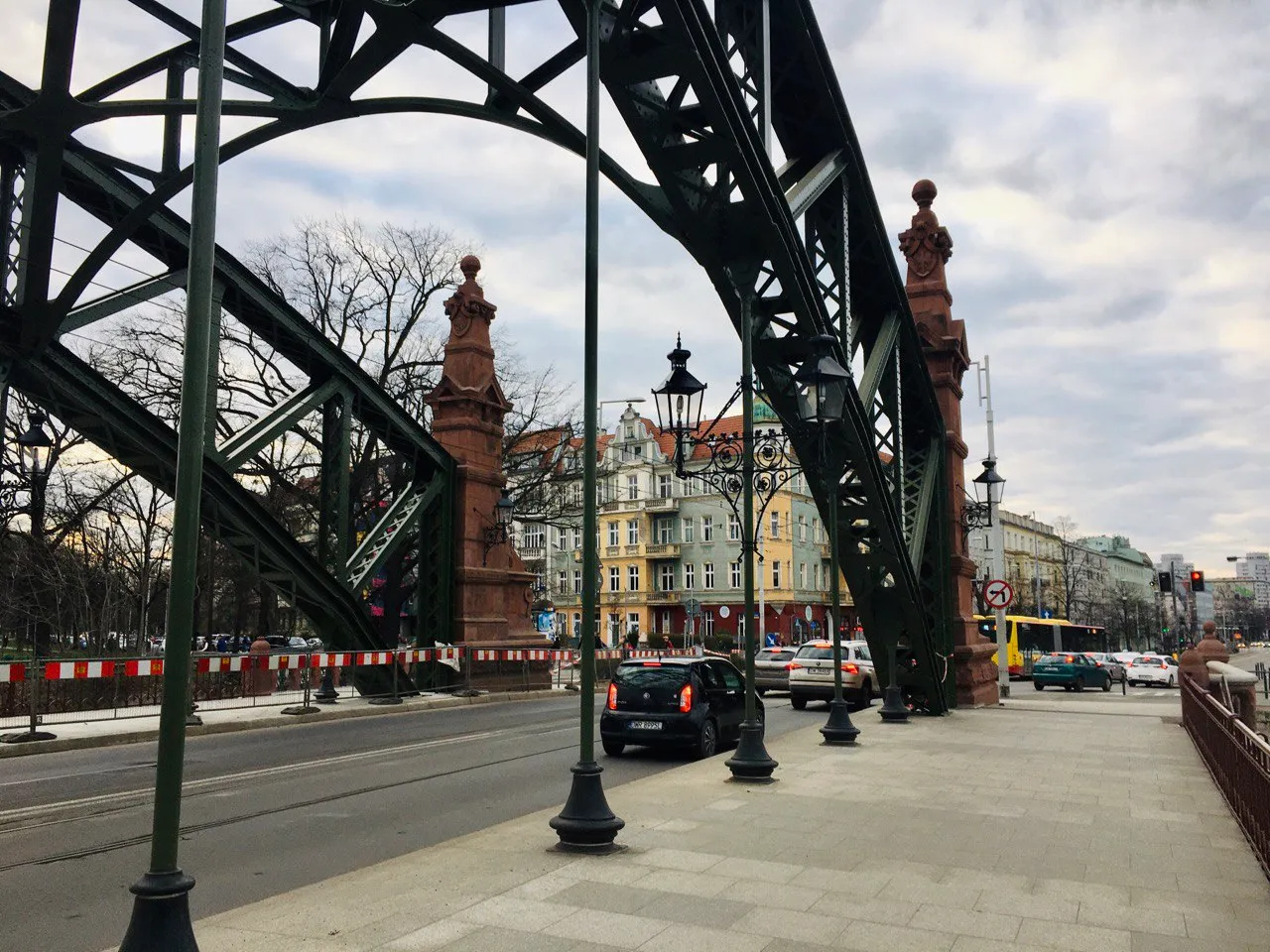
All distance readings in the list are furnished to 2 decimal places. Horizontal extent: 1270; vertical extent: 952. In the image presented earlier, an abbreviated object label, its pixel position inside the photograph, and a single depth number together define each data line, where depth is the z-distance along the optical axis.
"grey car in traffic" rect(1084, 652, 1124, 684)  45.78
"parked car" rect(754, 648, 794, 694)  27.28
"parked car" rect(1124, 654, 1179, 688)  43.75
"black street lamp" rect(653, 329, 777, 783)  10.94
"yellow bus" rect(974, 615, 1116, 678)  52.40
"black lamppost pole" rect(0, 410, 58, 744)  30.75
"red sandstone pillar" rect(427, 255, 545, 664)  24.19
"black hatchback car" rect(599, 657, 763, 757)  14.05
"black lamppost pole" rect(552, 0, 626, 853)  7.24
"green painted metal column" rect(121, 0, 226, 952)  4.10
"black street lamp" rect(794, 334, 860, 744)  11.39
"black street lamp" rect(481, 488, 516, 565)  24.17
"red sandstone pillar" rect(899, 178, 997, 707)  20.25
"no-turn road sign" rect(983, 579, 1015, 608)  24.27
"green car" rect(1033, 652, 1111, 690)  38.47
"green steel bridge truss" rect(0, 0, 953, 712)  9.30
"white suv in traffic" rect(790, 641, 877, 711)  23.83
